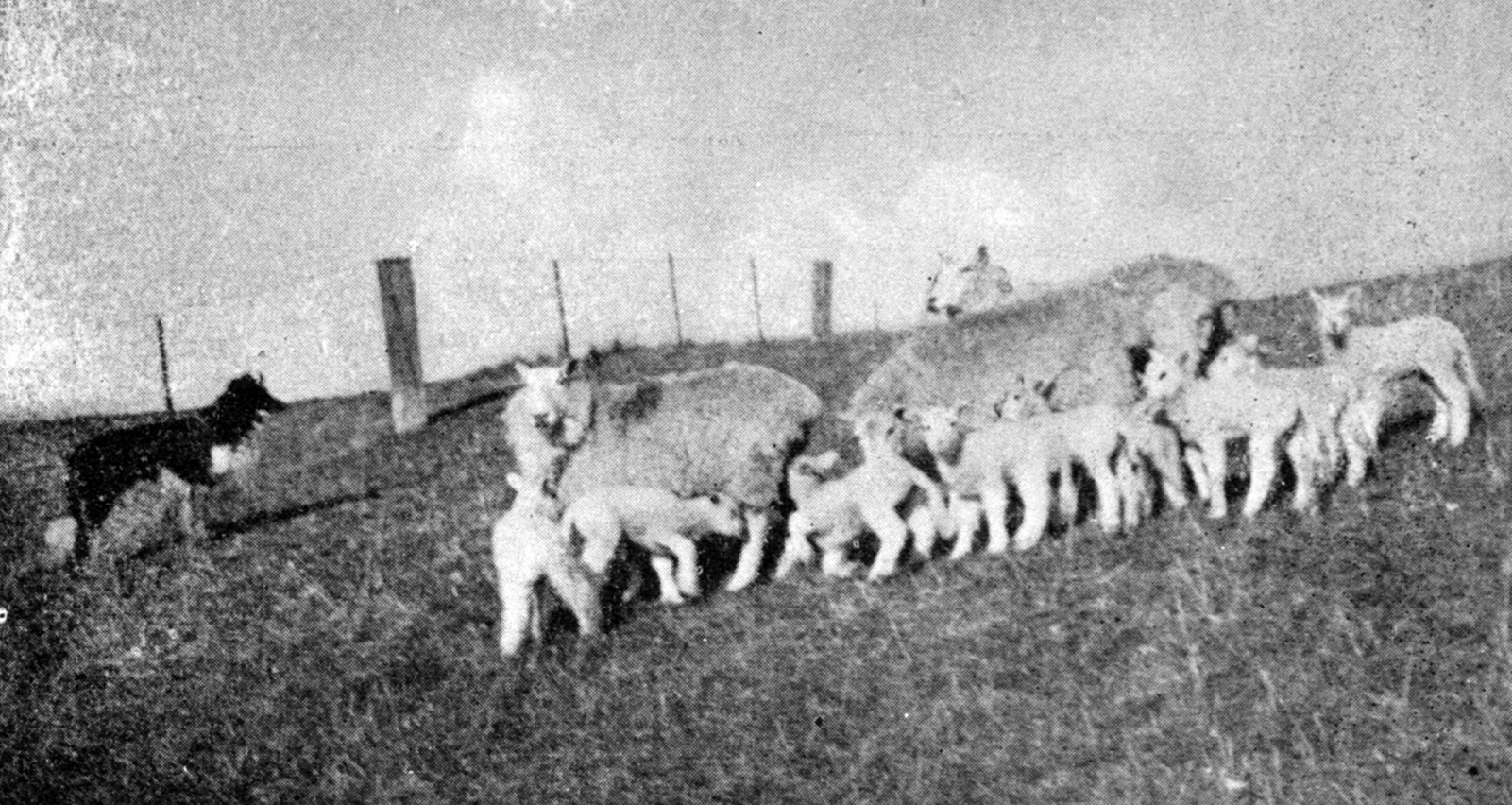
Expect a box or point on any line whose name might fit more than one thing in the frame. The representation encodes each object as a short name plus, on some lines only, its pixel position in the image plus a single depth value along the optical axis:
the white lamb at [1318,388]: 9.00
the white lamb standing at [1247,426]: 8.72
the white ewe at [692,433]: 9.91
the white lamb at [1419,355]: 9.91
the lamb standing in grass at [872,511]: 8.55
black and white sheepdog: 12.11
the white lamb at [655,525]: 8.06
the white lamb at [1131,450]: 8.88
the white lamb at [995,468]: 8.83
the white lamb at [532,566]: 7.39
